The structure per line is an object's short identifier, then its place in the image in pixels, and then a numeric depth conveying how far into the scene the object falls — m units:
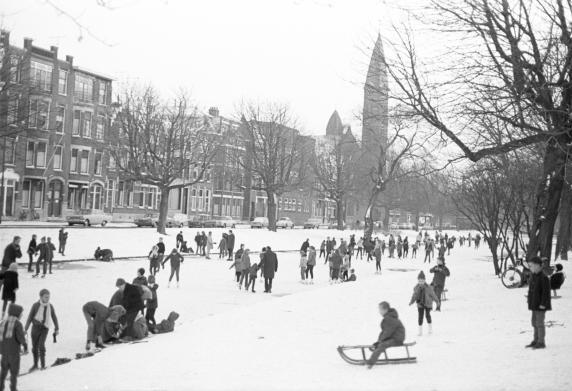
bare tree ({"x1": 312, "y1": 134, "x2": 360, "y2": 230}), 69.69
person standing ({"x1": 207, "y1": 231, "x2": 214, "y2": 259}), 36.35
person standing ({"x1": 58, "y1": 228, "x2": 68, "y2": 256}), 31.03
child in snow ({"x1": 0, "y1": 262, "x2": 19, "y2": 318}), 15.70
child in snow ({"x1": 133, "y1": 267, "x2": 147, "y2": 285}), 14.93
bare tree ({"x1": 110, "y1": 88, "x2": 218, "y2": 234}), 45.78
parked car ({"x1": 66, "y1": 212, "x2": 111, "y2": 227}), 46.44
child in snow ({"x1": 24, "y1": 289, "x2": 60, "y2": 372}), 11.32
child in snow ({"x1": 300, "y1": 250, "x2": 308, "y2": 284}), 27.58
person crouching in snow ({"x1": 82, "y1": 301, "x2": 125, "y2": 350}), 13.03
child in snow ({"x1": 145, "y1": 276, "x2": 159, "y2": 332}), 14.79
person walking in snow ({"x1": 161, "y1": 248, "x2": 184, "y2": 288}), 23.11
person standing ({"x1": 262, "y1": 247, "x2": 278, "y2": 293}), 23.23
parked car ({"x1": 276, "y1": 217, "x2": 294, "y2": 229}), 72.62
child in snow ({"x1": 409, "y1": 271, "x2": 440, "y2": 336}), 12.88
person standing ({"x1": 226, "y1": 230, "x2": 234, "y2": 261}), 35.97
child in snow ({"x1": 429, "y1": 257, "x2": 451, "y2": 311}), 17.14
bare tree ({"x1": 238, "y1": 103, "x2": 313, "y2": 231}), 58.91
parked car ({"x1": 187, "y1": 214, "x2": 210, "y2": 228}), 60.00
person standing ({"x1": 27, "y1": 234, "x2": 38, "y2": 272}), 24.58
